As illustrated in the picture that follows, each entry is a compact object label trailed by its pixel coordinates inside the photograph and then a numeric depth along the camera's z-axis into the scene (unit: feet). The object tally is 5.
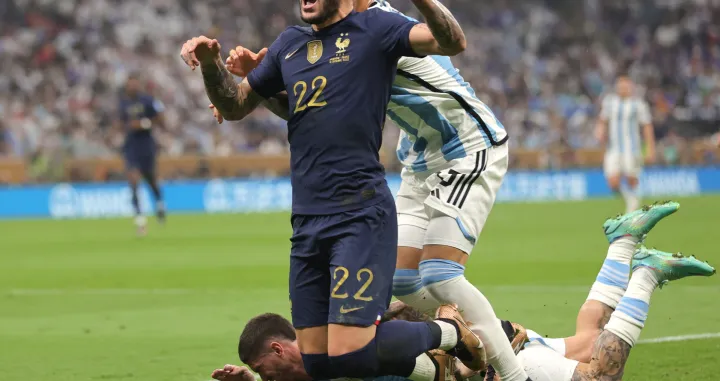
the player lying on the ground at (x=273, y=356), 37.19
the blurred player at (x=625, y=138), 133.59
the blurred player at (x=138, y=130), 127.65
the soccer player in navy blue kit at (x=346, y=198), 33.32
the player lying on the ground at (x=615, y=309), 37.91
